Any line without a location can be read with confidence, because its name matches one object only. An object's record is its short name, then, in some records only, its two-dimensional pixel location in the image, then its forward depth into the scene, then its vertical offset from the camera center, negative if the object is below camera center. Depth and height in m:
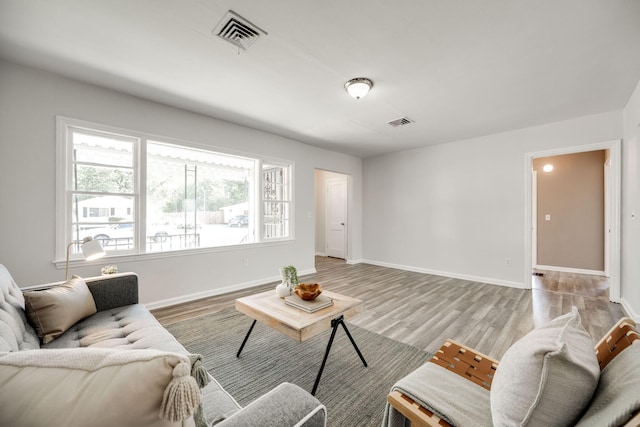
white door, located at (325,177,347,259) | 6.94 -0.10
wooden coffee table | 1.69 -0.71
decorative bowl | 2.00 -0.60
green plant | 2.29 -0.56
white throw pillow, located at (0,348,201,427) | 0.50 -0.36
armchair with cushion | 0.69 -0.50
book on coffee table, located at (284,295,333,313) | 1.89 -0.68
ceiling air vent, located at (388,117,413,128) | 3.83 +1.39
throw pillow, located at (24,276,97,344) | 1.54 -0.60
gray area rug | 1.70 -1.20
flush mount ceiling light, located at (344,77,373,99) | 2.71 +1.33
